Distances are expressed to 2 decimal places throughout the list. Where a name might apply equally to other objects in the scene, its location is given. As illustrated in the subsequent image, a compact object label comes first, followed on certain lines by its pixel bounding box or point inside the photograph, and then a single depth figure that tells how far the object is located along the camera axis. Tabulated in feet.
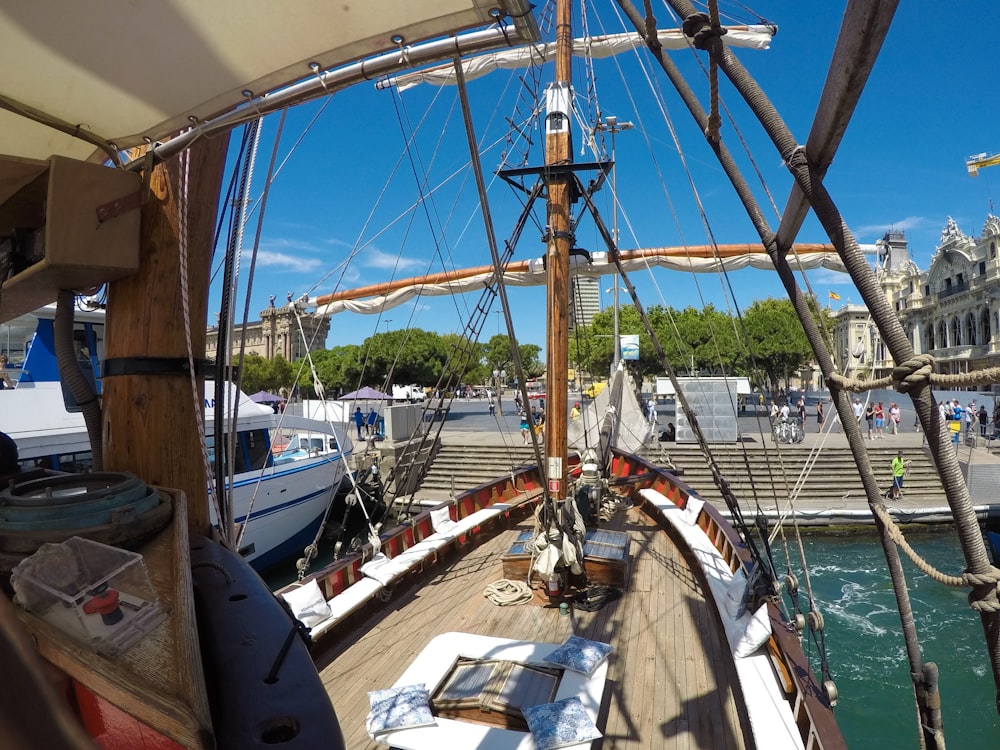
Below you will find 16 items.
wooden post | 6.33
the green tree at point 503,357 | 209.05
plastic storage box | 3.51
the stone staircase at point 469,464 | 55.11
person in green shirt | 47.62
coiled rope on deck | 16.72
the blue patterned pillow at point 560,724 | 9.20
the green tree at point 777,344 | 106.93
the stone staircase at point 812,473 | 49.70
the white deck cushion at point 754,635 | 11.71
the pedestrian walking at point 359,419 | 74.65
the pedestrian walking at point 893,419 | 66.15
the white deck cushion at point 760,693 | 9.37
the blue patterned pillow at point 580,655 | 11.41
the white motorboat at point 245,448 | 27.78
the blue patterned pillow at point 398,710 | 9.80
